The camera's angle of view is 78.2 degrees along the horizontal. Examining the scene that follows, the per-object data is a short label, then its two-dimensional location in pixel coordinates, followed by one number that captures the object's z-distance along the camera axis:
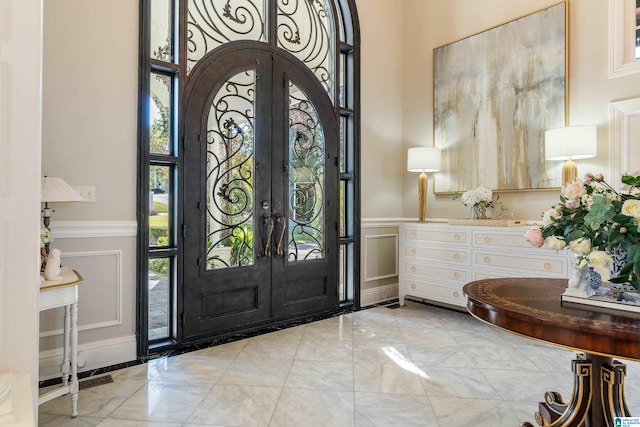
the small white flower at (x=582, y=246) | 1.49
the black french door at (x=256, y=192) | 3.14
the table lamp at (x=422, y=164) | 4.10
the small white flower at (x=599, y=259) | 1.43
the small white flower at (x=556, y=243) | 1.62
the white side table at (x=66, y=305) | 1.95
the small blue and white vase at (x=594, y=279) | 1.58
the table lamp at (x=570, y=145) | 3.04
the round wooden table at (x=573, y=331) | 1.25
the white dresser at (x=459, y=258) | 3.20
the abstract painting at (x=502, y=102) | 3.47
